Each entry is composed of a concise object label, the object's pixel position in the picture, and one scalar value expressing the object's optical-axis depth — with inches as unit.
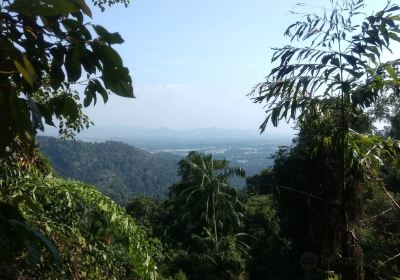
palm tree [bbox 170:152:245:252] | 796.6
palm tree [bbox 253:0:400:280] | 110.5
